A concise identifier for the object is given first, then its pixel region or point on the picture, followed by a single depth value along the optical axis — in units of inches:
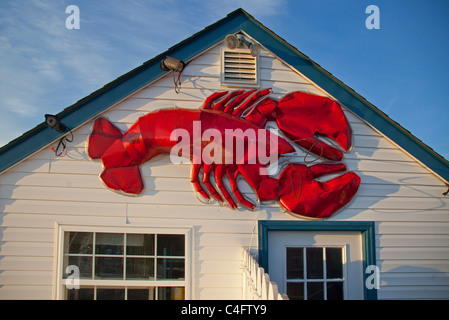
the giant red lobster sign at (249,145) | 213.3
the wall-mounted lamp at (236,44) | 218.2
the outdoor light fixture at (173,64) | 213.3
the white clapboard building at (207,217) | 210.1
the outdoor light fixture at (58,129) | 203.5
